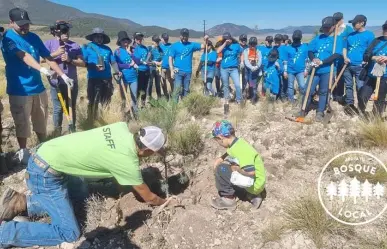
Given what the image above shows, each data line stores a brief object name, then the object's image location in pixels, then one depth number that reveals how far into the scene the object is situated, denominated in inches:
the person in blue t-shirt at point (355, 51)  259.4
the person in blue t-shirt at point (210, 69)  365.1
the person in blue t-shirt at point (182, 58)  305.9
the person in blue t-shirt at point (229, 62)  315.3
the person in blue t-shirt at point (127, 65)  277.9
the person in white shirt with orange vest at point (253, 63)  329.1
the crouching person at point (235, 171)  145.8
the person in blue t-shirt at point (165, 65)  350.1
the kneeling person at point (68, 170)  123.6
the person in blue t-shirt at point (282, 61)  315.9
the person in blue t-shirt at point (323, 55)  239.6
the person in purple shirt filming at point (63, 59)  217.3
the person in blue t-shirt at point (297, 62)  298.0
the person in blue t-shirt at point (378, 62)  227.7
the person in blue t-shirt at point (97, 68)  245.1
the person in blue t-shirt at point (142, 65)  308.8
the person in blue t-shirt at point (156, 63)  339.3
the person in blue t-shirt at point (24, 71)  177.2
